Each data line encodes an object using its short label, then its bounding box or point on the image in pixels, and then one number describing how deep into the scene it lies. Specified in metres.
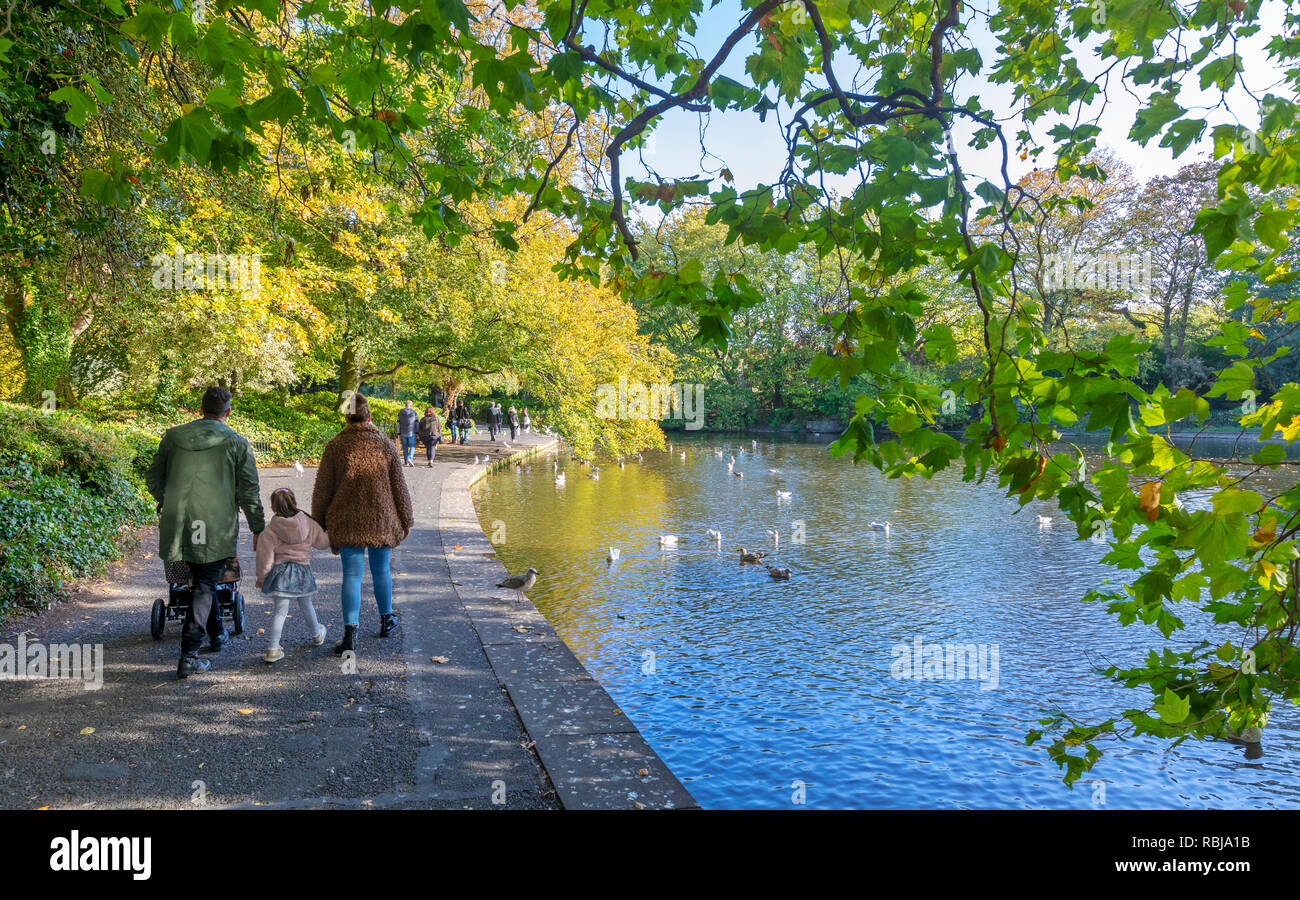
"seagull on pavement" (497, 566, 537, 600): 8.48
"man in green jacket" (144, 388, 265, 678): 5.21
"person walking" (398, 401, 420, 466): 20.34
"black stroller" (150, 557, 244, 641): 5.47
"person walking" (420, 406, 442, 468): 22.09
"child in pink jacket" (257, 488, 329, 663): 5.66
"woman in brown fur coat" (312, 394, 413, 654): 5.85
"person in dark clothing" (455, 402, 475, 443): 30.14
